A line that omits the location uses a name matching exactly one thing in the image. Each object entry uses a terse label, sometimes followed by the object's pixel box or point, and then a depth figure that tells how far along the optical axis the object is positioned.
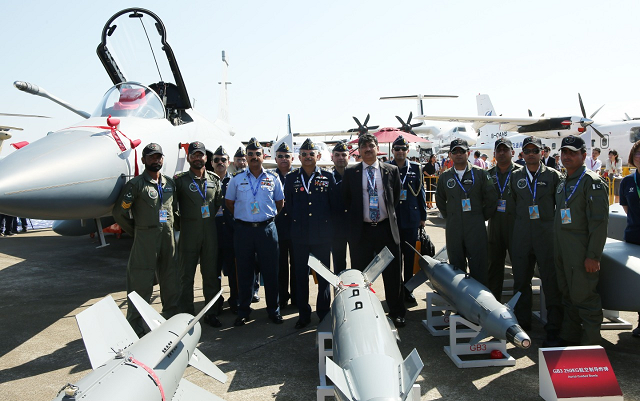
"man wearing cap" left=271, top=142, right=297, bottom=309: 5.74
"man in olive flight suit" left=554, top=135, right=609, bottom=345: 3.84
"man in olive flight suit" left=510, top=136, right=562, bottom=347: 4.62
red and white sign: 3.22
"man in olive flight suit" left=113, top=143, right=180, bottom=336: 4.53
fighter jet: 3.76
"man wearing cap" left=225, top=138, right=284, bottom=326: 5.11
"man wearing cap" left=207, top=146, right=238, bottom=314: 5.73
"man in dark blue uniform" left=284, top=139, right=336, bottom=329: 5.08
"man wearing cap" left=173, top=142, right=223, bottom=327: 5.08
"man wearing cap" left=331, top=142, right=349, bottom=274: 5.25
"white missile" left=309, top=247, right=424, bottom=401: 2.52
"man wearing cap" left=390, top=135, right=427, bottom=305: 5.67
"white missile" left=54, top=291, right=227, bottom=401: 2.34
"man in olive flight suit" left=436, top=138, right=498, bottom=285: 4.85
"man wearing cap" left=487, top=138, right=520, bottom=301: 5.14
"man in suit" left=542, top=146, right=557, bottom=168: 11.25
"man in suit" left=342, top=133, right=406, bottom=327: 5.03
